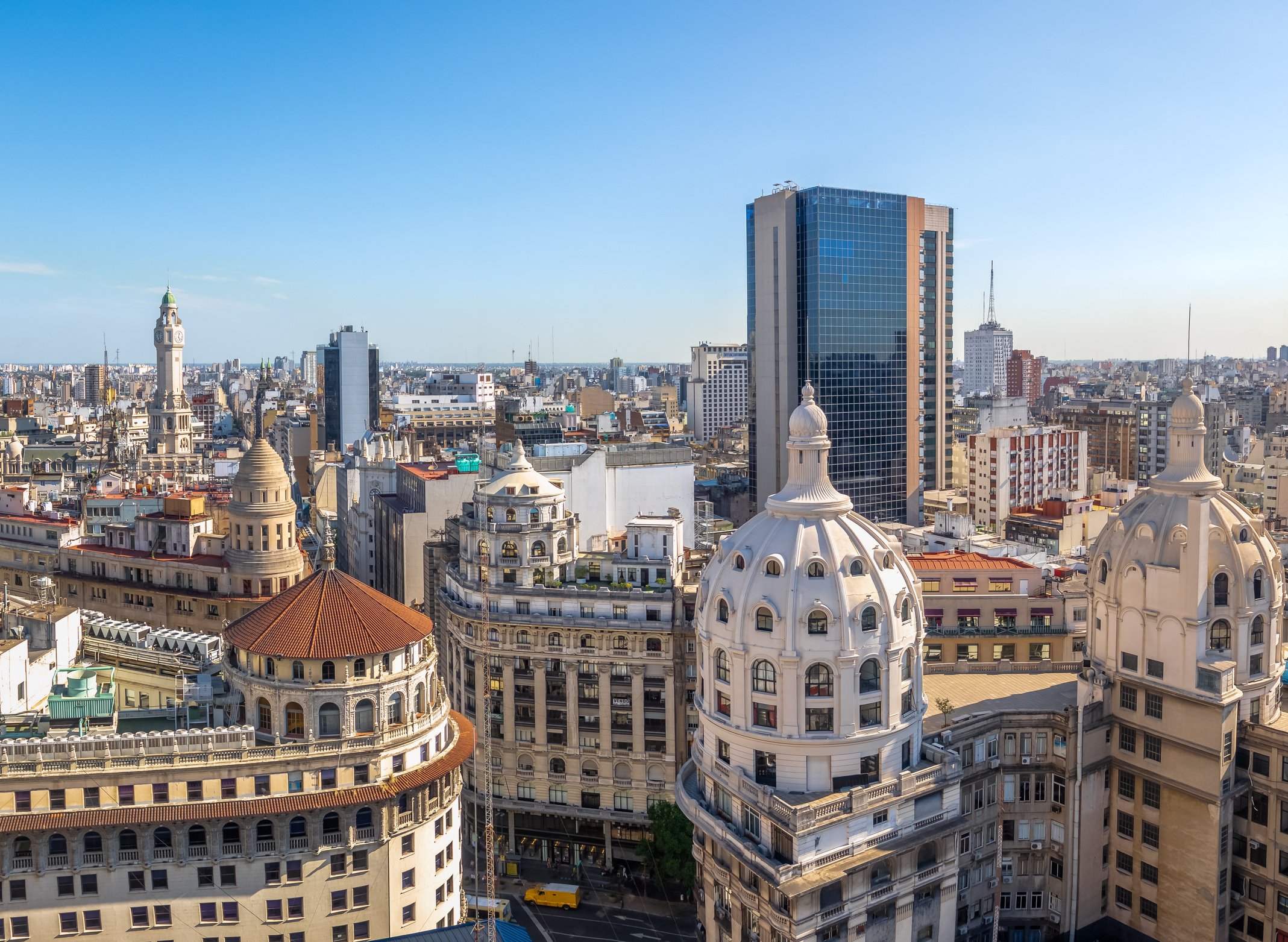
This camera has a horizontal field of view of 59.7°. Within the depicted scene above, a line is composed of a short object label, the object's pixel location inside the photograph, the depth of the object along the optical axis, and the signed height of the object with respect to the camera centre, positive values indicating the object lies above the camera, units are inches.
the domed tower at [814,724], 2353.6 -688.7
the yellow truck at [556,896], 3585.1 -1551.9
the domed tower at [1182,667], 2672.2 -633.3
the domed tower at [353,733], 2810.0 -820.4
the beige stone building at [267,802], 2655.0 -942.0
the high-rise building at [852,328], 7096.5 +541.3
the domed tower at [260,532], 5017.2 -534.6
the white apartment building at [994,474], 7687.0 -443.8
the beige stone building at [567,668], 3757.4 -872.0
